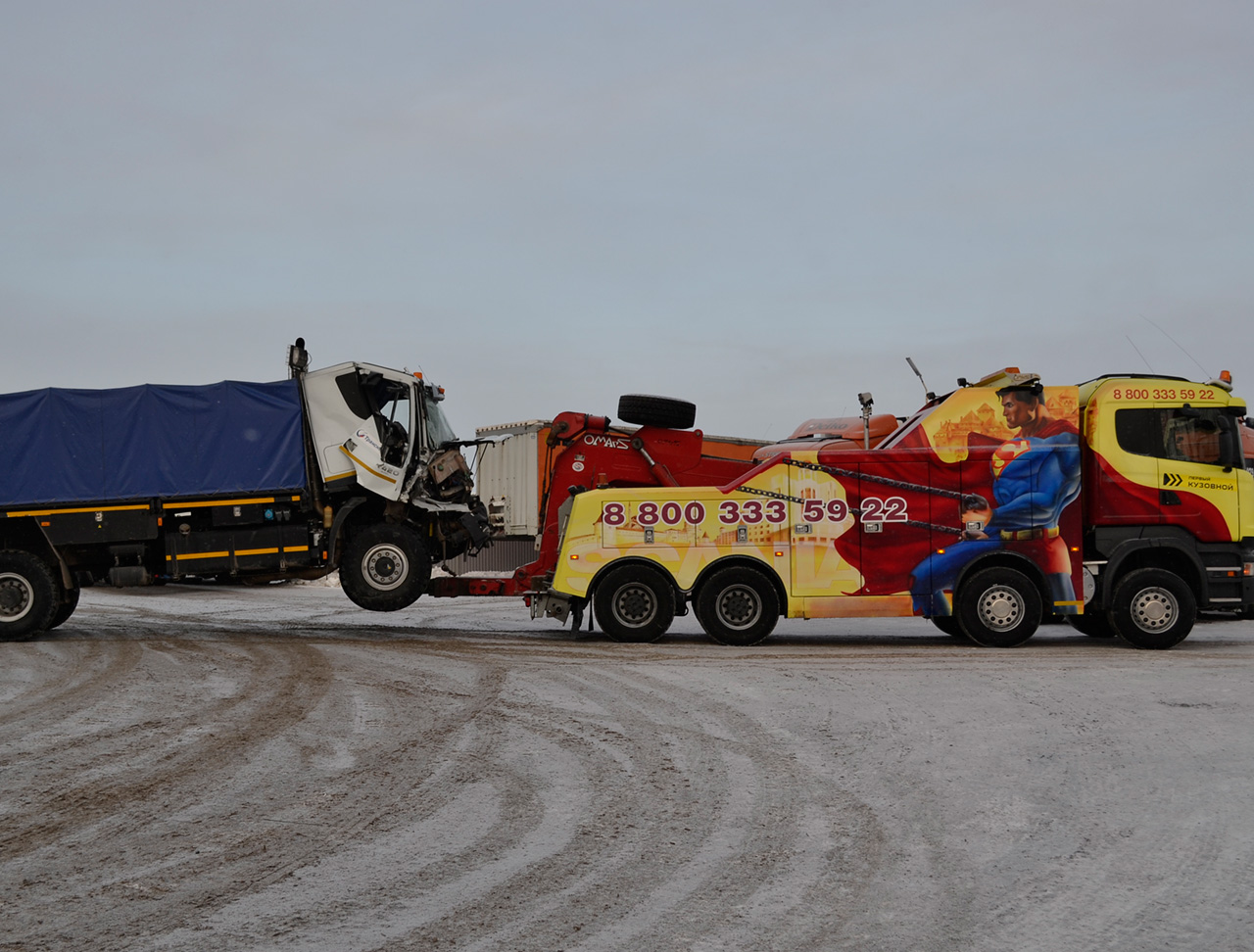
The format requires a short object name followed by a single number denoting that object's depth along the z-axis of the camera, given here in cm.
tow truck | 1345
